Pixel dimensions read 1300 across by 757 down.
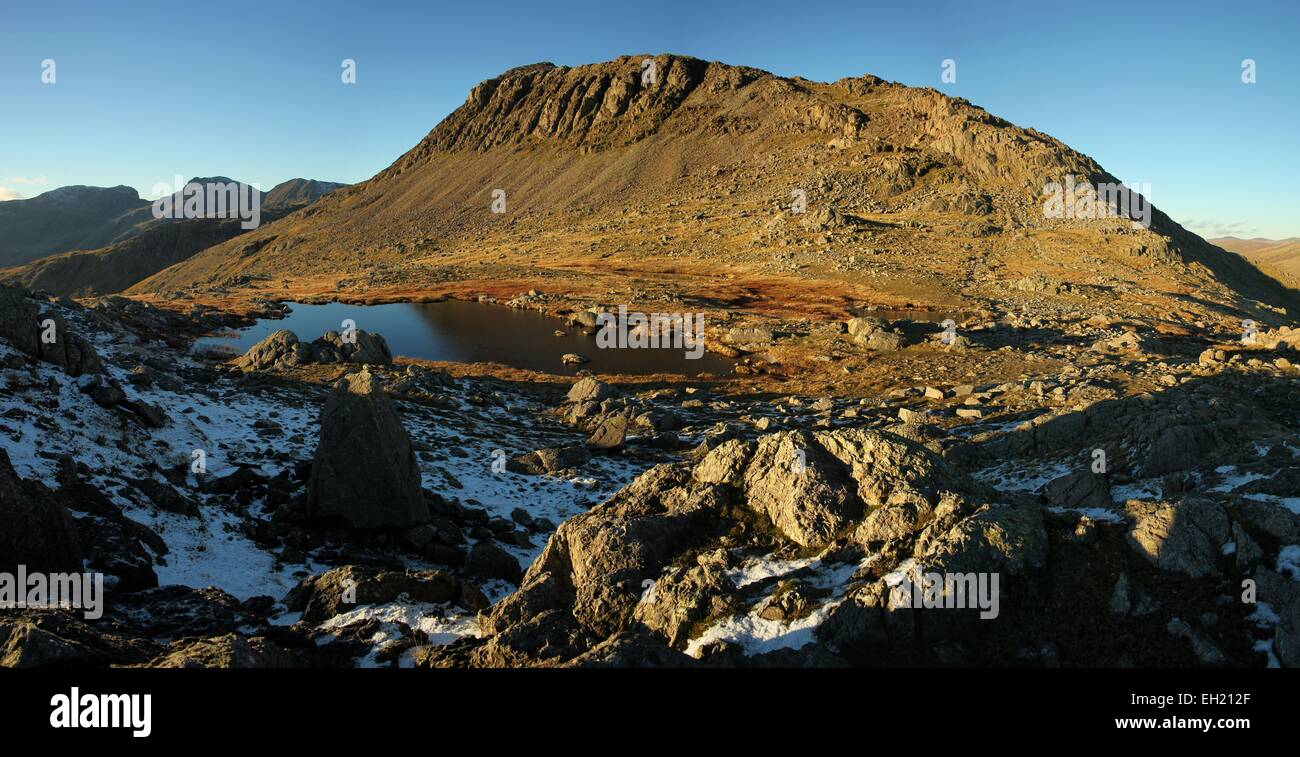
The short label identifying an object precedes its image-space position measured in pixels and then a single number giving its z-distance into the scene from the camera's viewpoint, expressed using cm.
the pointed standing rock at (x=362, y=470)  1856
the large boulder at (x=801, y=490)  1170
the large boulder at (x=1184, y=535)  963
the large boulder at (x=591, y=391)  3661
